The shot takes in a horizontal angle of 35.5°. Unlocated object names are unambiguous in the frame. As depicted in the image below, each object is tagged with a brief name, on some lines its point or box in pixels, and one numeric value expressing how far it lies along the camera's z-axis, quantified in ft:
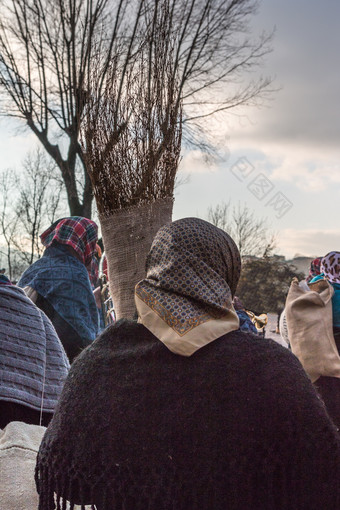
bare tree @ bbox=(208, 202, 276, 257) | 56.80
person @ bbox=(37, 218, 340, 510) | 4.90
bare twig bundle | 8.13
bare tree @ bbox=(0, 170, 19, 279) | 48.50
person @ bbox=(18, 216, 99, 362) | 13.52
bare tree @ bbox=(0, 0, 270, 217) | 29.17
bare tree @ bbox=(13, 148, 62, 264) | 44.47
